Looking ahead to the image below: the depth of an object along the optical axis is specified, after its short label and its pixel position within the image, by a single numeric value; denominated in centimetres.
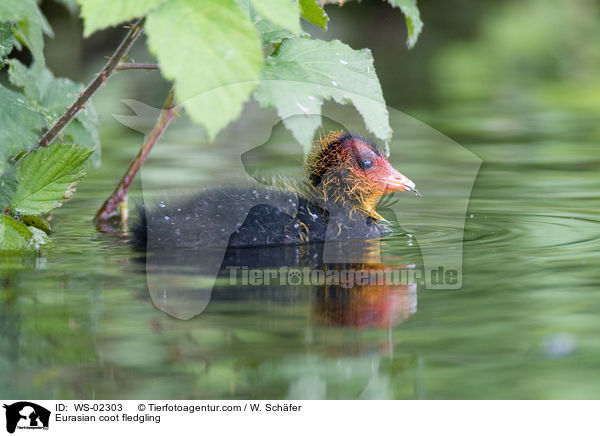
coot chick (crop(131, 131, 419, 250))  796
